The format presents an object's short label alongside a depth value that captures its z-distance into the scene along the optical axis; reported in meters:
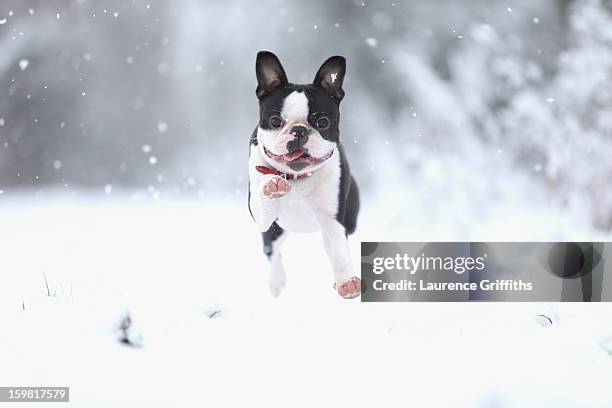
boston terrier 3.78
